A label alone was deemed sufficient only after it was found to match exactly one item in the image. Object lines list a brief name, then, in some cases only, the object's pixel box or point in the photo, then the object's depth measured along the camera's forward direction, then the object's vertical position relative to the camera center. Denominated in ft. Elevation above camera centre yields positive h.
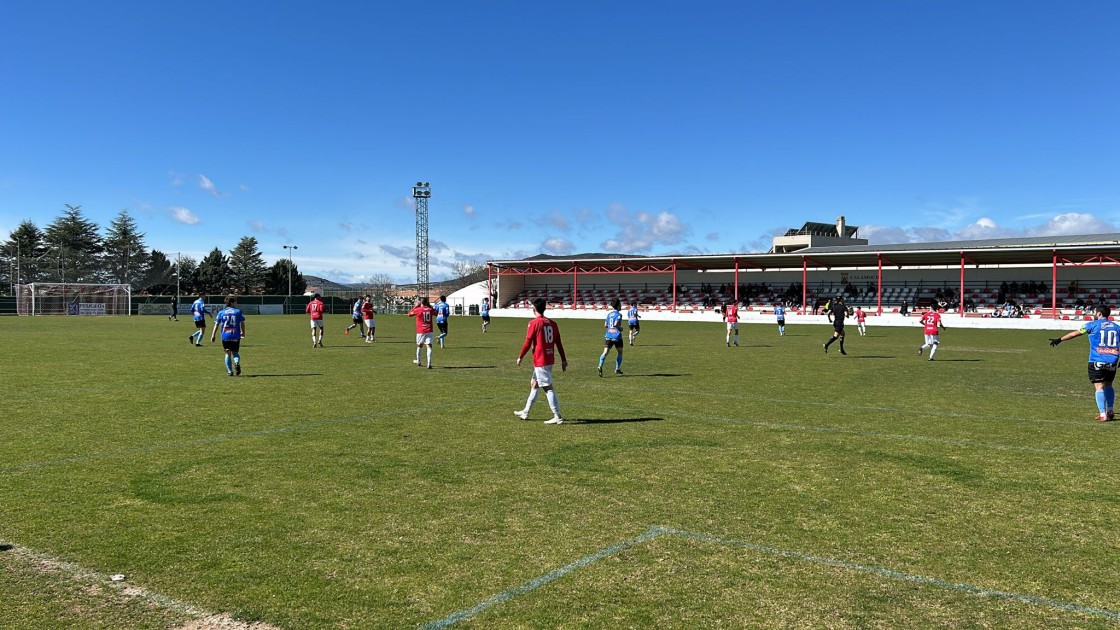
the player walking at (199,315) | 86.95 -0.98
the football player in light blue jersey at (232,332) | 55.42 -1.87
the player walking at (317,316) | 88.58 -1.07
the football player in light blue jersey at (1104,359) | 38.11 -2.49
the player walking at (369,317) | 99.30 -1.32
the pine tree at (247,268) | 363.76 +18.55
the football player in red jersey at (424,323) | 64.34 -1.34
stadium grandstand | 170.40 +8.09
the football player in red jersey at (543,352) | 36.78 -2.16
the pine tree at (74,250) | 329.72 +24.74
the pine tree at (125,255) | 340.39 +23.13
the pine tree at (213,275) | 347.97 +14.50
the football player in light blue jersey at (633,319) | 92.73 -1.36
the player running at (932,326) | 75.41 -1.70
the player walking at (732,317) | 95.76 -1.13
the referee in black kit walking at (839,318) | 82.23 -1.02
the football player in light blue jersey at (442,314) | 82.84 -0.73
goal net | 219.82 +2.07
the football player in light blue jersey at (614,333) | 61.11 -2.05
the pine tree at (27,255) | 325.01 +22.10
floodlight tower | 305.12 +40.21
